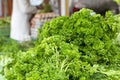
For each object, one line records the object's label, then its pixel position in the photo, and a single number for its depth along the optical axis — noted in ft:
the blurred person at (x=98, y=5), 13.06
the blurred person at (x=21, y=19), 13.47
